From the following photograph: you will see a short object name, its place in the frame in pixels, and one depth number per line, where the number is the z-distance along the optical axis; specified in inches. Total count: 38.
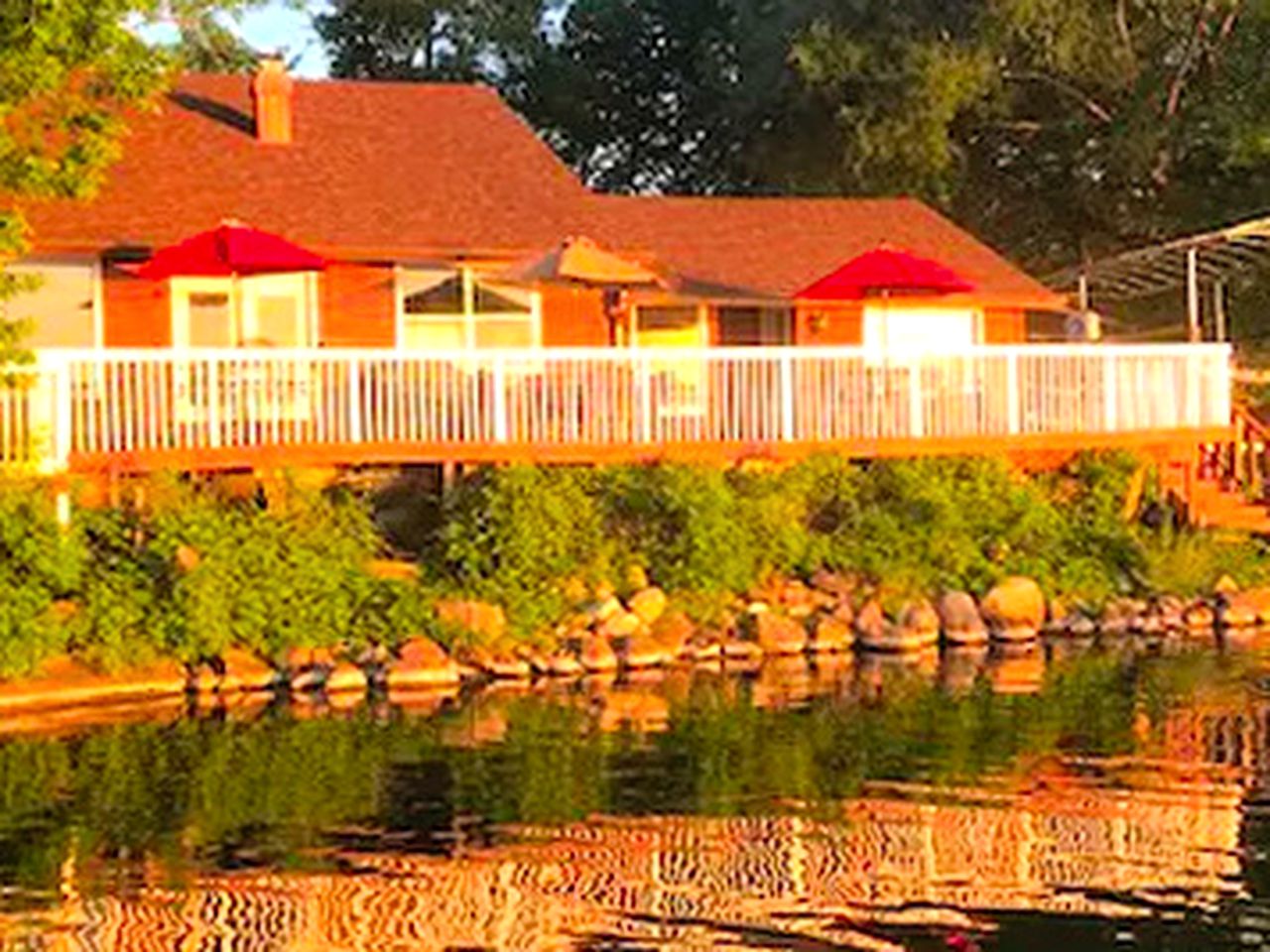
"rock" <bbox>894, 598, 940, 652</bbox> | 1108.5
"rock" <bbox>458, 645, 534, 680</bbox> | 1032.8
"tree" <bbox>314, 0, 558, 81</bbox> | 2233.0
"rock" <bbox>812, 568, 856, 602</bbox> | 1144.8
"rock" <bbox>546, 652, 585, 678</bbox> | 1040.2
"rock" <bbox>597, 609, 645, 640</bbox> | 1070.4
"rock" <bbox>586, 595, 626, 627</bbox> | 1074.7
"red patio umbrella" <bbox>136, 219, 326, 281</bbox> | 1116.5
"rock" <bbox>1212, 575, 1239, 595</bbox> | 1197.1
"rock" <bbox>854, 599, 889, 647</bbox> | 1111.6
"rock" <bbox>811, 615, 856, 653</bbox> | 1112.8
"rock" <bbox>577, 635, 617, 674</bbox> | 1048.8
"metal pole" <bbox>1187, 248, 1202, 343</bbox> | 1376.7
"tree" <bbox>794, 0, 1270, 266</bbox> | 1834.4
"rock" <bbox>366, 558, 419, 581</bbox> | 1059.9
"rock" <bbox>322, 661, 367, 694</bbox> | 990.4
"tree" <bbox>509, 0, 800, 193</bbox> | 2197.3
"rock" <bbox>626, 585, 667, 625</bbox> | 1087.6
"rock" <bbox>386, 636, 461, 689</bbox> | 1003.3
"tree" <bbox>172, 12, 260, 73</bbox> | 1158.3
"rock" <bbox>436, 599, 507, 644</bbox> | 1042.7
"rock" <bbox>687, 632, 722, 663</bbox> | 1079.2
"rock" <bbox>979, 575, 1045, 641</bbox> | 1138.7
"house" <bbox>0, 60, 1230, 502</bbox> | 1064.8
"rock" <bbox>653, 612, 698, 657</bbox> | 1079.0
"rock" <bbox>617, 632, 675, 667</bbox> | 1063.6
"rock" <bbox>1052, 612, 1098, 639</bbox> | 1154.7
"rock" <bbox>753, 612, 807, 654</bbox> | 1101.7
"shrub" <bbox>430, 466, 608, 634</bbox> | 1066.7
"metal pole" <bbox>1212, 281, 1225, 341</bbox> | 1707.8
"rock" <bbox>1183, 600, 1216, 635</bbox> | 1168.2
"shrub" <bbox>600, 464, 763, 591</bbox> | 1109.7
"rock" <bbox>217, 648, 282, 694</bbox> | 995.9
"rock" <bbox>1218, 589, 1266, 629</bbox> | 1175.6
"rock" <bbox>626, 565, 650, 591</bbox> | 1098.7
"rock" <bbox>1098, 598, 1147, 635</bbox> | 1160.8
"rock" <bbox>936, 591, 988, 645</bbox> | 1128.2
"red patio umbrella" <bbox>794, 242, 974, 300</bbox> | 1253.1
